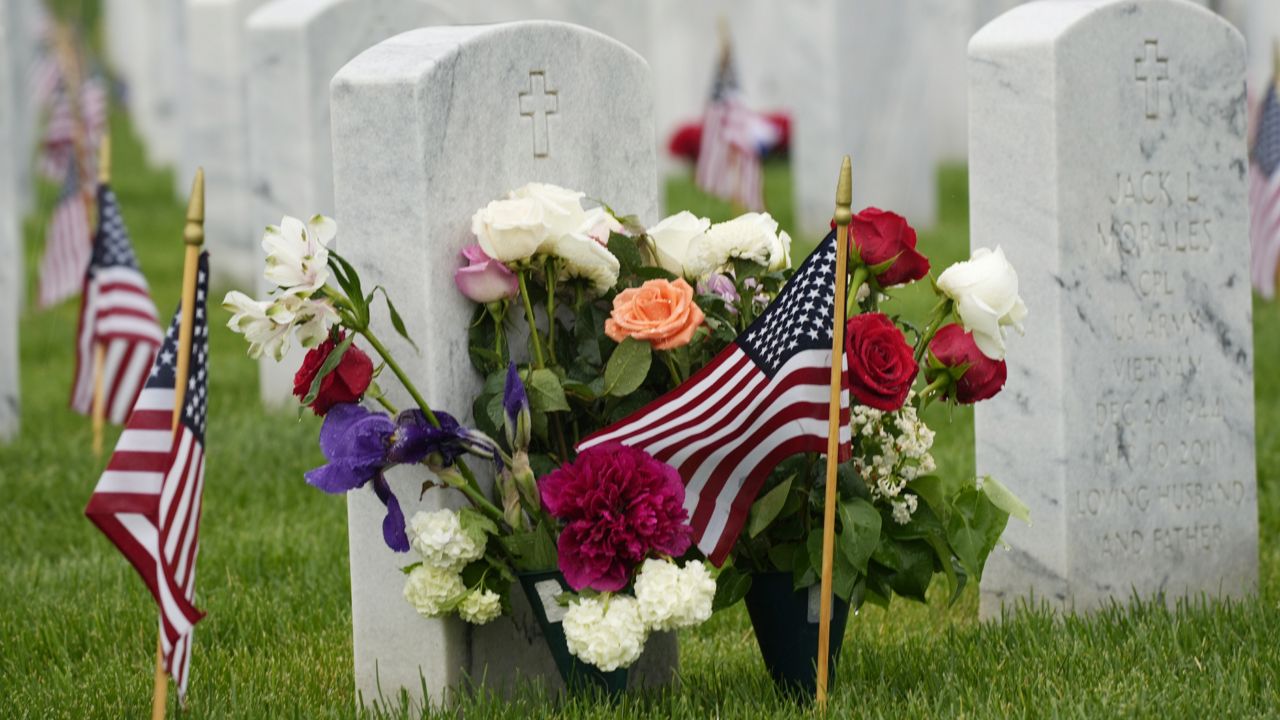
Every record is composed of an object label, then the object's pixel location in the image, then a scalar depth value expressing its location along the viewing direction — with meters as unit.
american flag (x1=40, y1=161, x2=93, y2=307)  19.55
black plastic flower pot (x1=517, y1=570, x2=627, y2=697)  7.23
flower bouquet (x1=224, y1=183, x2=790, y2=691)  6.89
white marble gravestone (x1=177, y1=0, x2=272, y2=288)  22.62
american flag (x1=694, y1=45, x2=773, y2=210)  24.11
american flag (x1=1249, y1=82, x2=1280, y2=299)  18.28
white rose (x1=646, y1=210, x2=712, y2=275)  7.65
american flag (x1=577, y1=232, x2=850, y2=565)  6.95
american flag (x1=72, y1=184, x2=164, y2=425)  14.31
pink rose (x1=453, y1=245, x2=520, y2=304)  7.32
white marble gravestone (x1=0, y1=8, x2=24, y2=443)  14.96
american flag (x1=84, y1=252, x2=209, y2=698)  6.42
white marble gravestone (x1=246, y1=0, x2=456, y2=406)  14.45
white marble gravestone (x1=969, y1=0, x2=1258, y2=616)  8.84
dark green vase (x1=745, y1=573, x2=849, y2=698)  7.39
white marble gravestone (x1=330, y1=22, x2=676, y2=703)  7.26
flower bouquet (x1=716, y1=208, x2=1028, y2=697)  7.34
